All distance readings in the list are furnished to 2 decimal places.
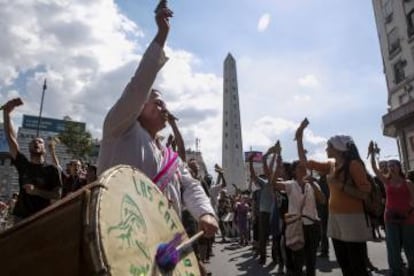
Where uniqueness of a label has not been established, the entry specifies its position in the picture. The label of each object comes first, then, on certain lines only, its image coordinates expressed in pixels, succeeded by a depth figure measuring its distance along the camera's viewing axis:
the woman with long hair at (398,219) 5.89
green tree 40.88
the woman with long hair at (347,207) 4.18
